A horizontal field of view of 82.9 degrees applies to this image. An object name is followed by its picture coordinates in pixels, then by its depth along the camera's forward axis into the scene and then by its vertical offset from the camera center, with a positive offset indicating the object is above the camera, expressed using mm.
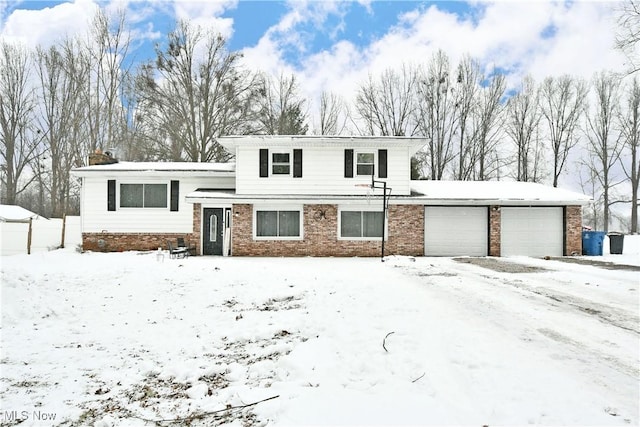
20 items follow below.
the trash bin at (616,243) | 15469 -809
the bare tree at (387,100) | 28312 +9515
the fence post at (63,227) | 17391 -391
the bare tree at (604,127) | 29344 +7986
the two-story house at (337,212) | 15367 +409
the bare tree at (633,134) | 28266 +7117
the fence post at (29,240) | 15292 -910
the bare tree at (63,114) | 26250 +7656
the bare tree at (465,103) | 27891 +9263
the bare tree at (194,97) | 26344 +9201
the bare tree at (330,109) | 29453 +9129
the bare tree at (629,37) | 12531 +6564
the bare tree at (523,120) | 28641 +8209
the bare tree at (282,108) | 28359 +9044
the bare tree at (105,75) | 26328 +10622
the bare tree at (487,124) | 27750 +7638
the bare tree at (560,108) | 28531 +9182
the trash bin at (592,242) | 15508 -779
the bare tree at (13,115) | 25641 +7369
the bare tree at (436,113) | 28219 +8624
